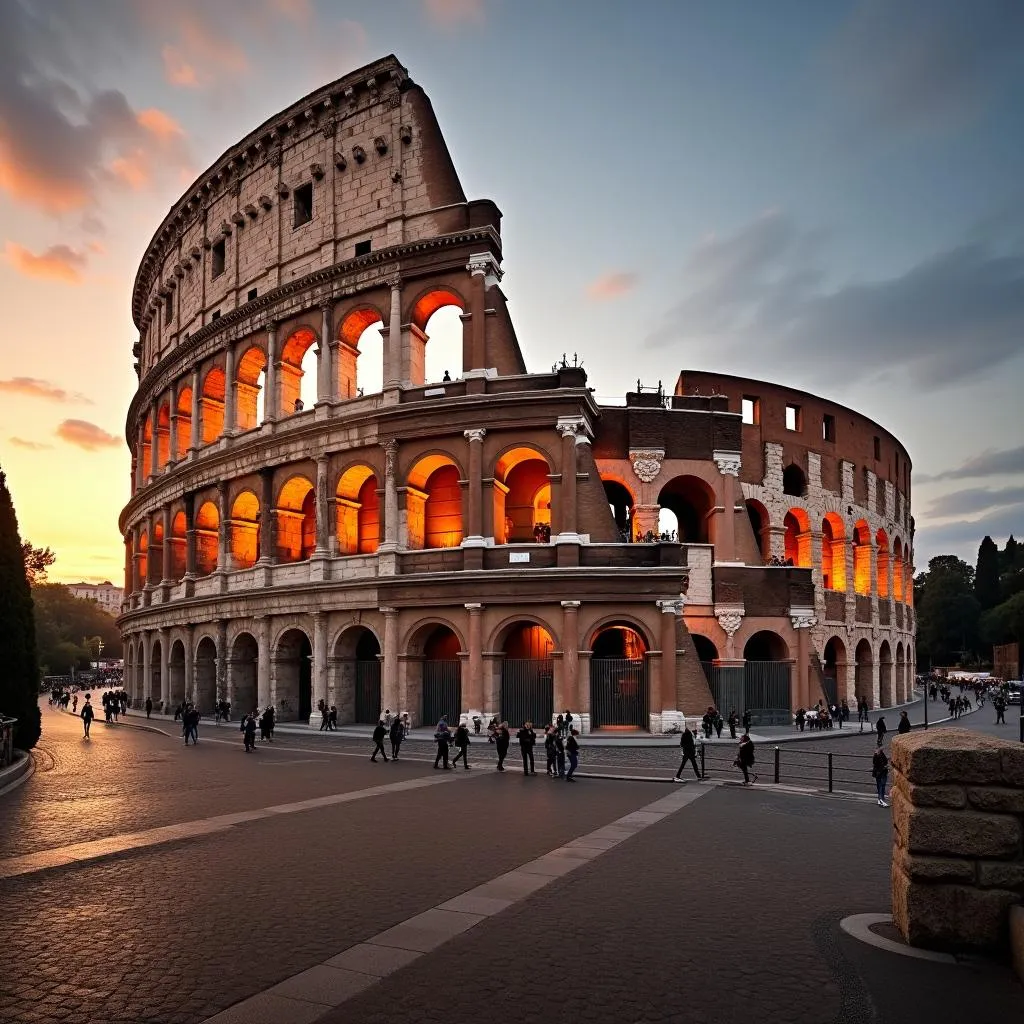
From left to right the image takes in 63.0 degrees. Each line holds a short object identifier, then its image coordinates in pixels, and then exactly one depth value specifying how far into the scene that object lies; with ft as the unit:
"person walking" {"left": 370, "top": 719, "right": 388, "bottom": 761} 74.51
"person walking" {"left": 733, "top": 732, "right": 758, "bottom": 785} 60.80
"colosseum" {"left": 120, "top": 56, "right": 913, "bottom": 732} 97.30
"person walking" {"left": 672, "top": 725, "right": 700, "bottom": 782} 62.59
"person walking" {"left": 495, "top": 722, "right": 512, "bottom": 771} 69.82
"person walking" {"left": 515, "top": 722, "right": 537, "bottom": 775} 68.08
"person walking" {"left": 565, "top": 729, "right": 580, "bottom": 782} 63.31
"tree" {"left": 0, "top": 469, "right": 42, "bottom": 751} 70.59
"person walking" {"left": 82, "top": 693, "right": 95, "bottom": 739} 104.06
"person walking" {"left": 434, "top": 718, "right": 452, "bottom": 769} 70.90
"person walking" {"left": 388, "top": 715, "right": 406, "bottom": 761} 76.19
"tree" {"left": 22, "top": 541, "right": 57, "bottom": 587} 218.18
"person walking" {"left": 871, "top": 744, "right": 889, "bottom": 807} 52.47
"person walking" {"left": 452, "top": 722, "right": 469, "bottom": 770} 70.90
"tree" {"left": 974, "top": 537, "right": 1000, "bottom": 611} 379.96
